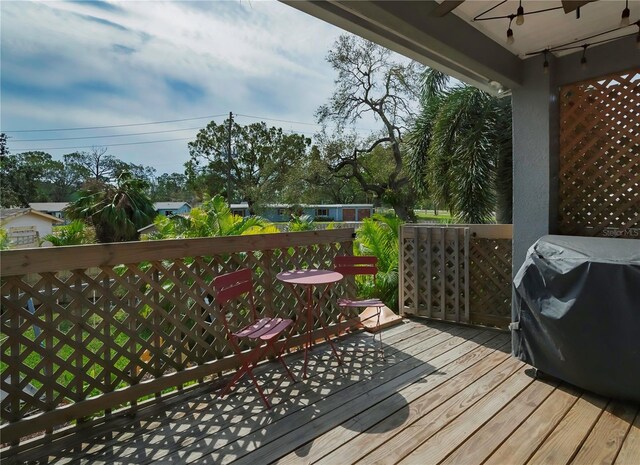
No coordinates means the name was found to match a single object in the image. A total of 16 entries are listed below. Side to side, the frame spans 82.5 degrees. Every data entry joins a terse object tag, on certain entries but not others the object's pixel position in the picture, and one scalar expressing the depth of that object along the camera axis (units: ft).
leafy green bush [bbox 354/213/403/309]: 21.01
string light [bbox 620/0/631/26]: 7.59
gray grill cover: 7.75
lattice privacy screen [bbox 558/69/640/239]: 10.36
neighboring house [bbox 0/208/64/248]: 64.95
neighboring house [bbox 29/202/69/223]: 117.23
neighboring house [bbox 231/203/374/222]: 70.03
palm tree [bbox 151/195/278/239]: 20.80
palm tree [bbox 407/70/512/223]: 23.31
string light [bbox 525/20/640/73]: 9.74
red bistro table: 9.83
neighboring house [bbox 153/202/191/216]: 132.16
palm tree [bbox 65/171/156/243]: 48.34
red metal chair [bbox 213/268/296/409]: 8.47
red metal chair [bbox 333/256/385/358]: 12.05
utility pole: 75.44
